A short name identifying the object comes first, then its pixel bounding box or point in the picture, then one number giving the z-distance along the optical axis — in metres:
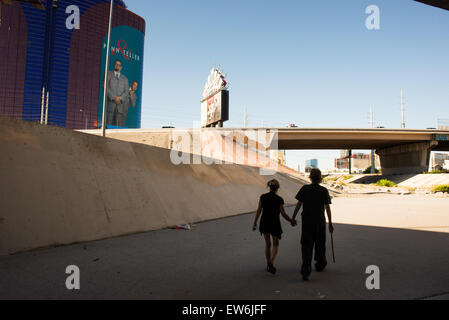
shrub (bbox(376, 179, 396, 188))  41.65
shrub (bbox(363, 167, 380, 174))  88.14
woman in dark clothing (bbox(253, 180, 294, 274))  4.91
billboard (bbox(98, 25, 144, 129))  117.44
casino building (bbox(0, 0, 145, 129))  99.12
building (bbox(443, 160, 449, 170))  109.29
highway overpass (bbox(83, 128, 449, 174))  45.25
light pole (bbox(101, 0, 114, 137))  13.50
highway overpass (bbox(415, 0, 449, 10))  5.85
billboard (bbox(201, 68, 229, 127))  53.31
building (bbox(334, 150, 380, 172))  156.02
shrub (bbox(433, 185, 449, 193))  33.74
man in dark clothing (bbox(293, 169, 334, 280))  4.79
